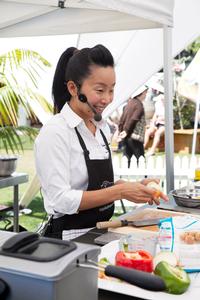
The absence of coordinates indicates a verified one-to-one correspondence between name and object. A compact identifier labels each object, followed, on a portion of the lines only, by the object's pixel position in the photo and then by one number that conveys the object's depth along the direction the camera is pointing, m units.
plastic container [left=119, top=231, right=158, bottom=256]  1.32
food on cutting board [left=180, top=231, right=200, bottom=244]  1.34
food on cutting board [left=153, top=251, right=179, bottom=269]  1.21
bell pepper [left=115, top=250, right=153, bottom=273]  1.19
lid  0.75
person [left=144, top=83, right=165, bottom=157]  10.57
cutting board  1.69
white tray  1.11
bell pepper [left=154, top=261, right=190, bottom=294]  1.10
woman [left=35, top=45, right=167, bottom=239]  1.81
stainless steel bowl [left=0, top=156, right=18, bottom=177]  3.64
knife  1.71
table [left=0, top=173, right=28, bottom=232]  3.64
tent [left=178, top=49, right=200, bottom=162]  8.64
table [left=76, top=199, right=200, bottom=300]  1.15
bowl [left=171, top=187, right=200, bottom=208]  2.07
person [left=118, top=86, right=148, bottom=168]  6.96
